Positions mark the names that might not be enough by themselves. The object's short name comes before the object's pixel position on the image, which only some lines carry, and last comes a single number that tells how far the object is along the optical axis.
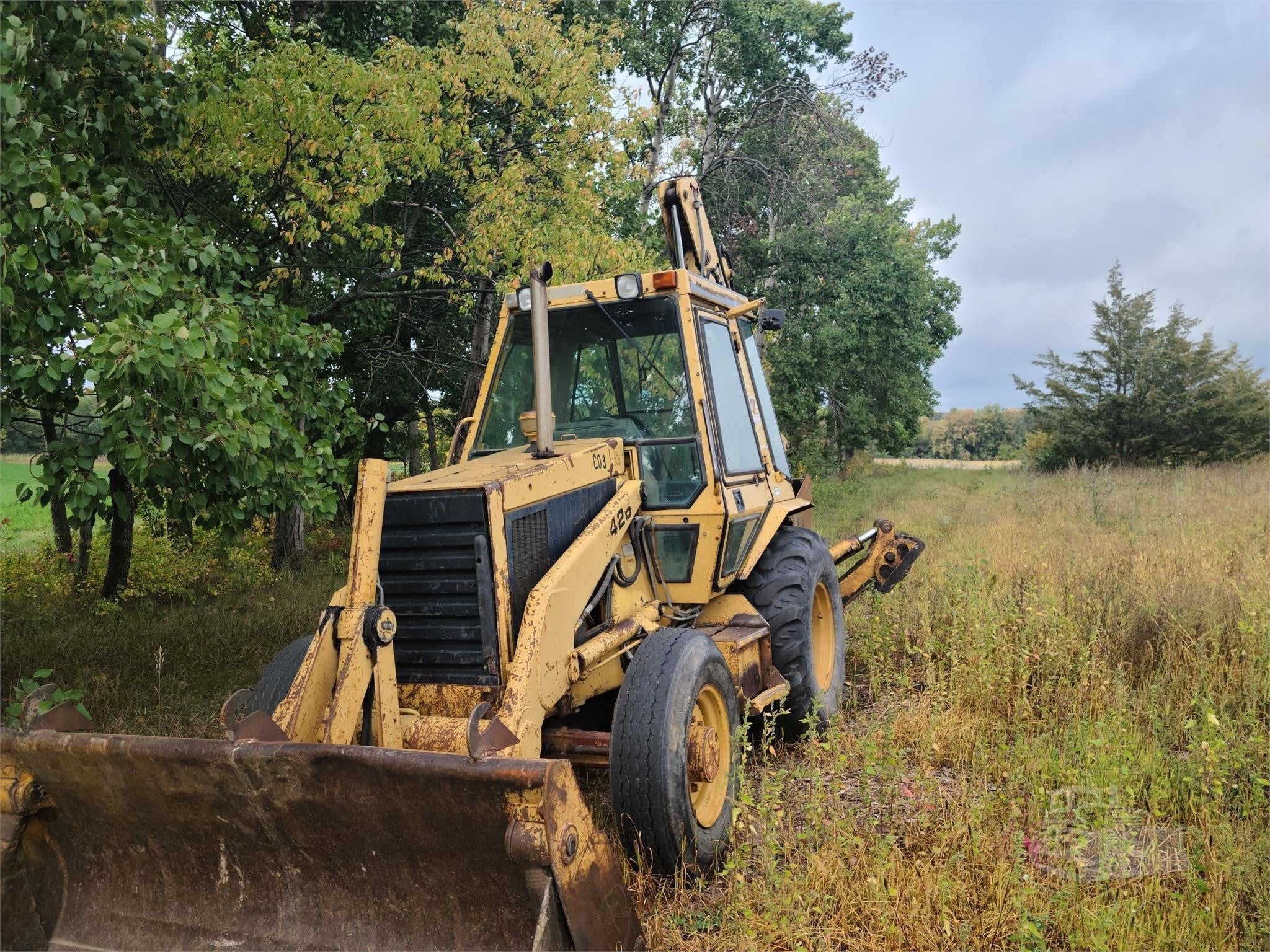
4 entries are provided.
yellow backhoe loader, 2.78
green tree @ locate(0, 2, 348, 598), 4.42
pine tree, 22.83
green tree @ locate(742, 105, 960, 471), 19.02
